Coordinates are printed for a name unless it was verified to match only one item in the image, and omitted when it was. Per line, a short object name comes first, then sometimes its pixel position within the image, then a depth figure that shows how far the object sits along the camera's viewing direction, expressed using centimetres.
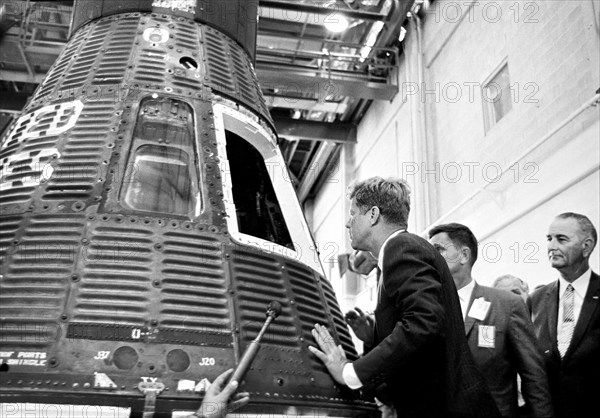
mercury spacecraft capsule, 164
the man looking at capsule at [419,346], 163
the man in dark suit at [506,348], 216
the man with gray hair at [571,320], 231
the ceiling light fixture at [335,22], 787
